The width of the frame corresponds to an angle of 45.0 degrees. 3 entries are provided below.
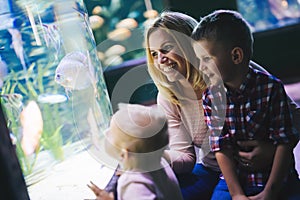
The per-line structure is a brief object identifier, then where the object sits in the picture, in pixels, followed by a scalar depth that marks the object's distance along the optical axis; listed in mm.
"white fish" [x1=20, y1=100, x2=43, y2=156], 900
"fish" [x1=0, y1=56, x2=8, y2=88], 881
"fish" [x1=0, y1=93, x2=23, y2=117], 882
